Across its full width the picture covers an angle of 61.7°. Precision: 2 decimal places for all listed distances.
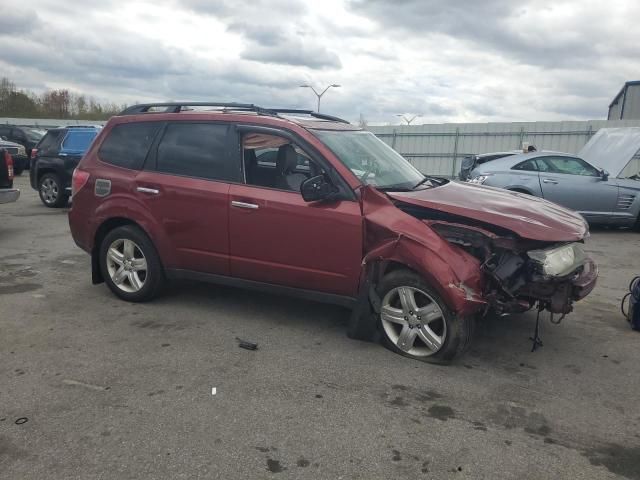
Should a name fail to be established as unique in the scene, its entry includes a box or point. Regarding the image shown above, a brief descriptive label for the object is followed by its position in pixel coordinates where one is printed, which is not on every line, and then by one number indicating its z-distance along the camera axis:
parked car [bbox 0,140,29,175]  15.37
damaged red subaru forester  3.87
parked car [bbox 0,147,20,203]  8.08
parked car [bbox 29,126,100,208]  11.80
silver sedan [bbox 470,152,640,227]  9.96
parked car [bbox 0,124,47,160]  22.09
